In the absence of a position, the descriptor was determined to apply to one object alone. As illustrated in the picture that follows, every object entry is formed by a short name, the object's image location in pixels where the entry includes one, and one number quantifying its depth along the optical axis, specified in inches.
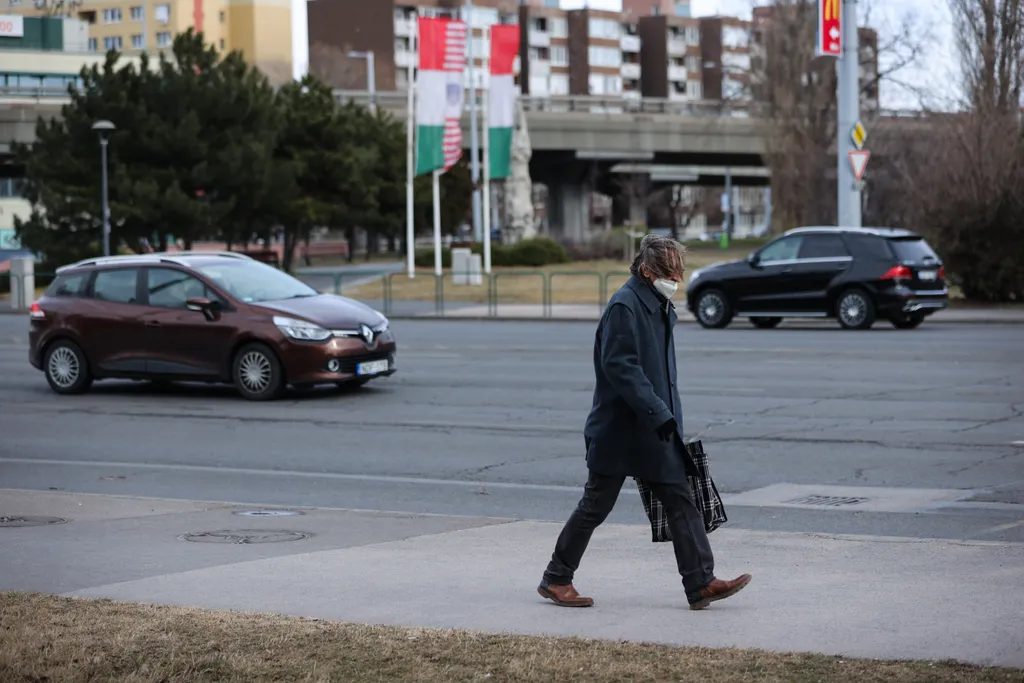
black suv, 1081.4
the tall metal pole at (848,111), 1299.2
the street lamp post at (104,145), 1742.1
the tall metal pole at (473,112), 1998.3
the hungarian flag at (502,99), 1787.6
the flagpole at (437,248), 1838.1
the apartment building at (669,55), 5994.1
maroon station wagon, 689.0
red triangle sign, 1258.6
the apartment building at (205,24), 5196.9
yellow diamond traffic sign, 1289.4
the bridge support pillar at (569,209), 3555.6
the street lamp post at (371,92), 2884.8
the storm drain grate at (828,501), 414.6
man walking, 274.2
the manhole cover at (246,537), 364.8
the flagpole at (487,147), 1821.7
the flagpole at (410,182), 1891.0
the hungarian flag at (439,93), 1759.4
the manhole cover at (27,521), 387.9
